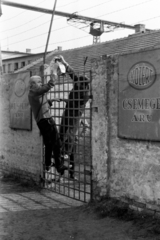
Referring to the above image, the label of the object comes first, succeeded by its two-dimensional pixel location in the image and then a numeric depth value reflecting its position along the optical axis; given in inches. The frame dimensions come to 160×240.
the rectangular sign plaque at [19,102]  350.6
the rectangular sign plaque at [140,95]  205.3
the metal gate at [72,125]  270.1
